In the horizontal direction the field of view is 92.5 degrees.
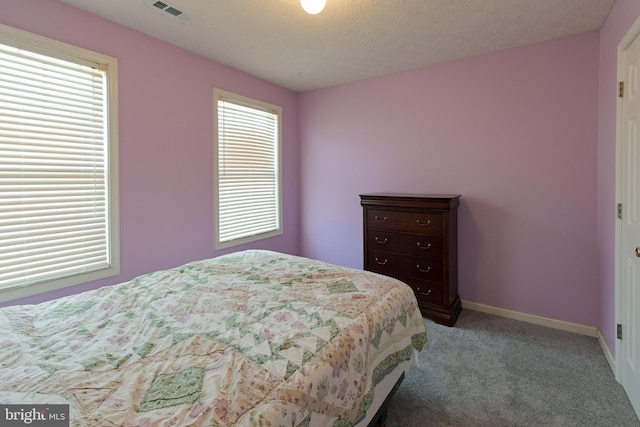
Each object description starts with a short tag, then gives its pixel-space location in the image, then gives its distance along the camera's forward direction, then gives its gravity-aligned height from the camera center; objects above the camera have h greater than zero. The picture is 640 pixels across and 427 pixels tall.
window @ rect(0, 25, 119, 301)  1.94 +0.32
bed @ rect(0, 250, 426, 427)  0.85 -0.51
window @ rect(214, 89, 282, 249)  3.28 +0.47
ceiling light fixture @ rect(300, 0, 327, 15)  1.77 +1.19
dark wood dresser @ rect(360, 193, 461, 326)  2.78 -0.35
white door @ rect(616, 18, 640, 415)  1.70 -0.09
